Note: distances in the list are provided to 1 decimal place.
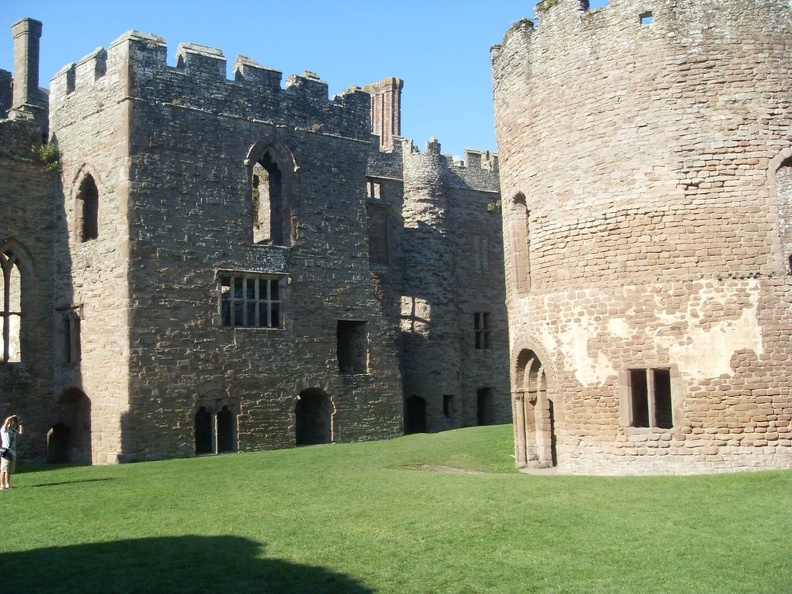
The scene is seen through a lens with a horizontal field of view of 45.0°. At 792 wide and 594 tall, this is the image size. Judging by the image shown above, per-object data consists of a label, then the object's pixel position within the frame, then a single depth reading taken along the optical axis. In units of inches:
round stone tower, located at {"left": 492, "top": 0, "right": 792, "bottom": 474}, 610.5
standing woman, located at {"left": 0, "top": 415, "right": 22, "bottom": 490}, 635.5
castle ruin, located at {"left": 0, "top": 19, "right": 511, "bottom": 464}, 897.5
